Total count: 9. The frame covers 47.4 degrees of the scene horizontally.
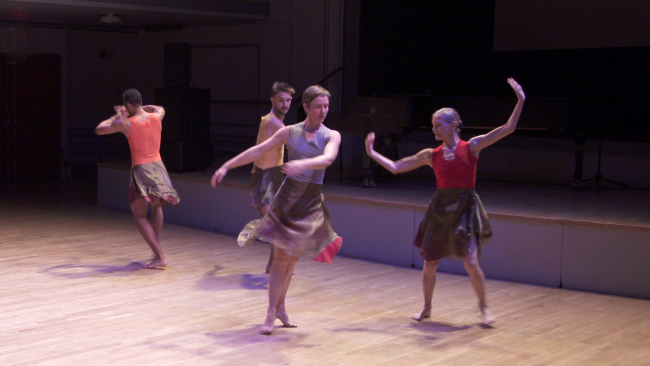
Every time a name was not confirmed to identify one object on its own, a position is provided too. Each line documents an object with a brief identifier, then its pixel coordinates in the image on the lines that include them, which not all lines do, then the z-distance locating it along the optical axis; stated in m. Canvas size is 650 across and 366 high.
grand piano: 7.80
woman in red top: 4.39
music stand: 7.96
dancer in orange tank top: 5.70
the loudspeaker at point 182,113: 9.10
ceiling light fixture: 10.08
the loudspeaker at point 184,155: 8.96
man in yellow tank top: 5.23
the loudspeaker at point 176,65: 9.05
